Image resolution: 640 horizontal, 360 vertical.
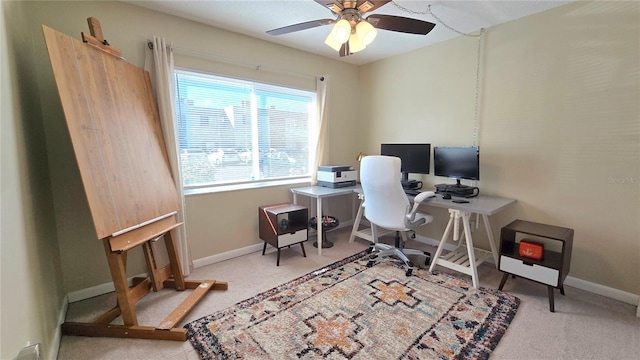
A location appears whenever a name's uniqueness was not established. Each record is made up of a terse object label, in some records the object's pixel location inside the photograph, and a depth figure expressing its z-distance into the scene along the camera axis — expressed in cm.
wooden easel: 157
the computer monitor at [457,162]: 261
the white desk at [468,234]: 229
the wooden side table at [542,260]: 197
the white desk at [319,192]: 291
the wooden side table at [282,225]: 276
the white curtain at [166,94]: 229
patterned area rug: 162
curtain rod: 245
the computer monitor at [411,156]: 306
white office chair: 236
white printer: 325
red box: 204
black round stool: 322
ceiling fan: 159
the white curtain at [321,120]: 348
